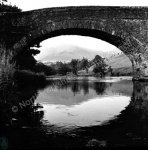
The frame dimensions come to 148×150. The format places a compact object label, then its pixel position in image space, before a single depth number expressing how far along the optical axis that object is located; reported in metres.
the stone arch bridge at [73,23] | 9.72
